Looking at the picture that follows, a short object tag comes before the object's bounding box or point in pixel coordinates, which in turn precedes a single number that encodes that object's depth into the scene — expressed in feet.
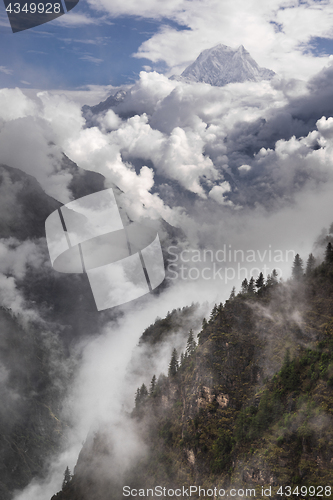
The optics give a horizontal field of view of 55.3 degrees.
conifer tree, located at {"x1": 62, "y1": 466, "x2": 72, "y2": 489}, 550.94
